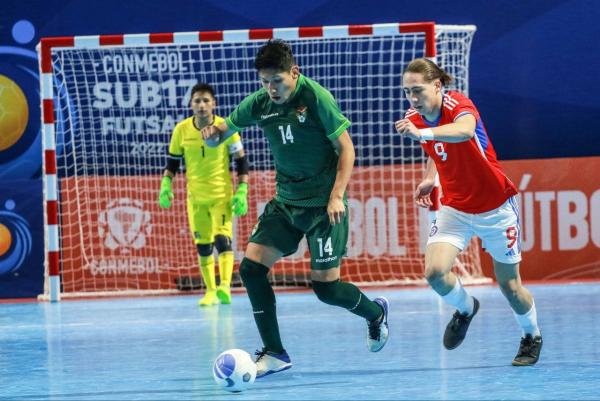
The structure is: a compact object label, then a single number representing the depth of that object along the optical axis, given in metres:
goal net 24.53
